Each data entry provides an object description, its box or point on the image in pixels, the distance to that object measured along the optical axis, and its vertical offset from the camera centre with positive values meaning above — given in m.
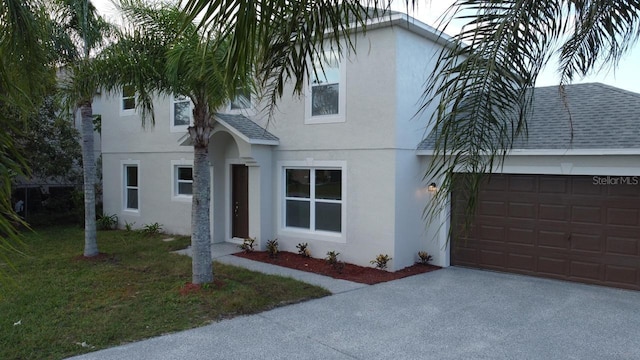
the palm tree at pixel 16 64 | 1.71 +0.88
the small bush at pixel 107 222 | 16.34 -1.95
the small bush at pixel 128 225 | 15.81 -2.01
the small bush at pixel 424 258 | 10.89 -2.15
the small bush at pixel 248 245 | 11.84 -2.00
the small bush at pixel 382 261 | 10.11 -2.06
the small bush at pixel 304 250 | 11.35 -2.05
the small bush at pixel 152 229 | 14.93 -2.01
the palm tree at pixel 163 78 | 8.06 +1.67
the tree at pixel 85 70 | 8.96 +2.05
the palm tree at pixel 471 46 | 2.10 +0.67
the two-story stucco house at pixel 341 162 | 10.15 +0.17
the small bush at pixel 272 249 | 11.37 -2.03
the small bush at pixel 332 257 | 10.50 -2.10
